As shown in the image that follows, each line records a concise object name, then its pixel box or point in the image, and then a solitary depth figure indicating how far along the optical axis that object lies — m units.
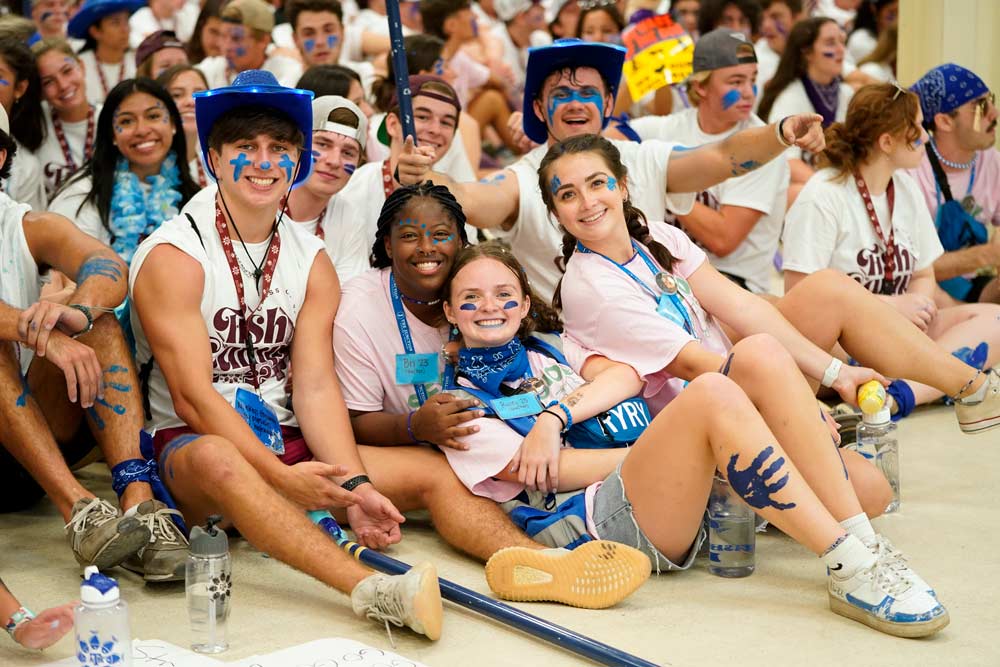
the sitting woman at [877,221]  4.39
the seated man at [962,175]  4.94
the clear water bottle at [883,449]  3.56
